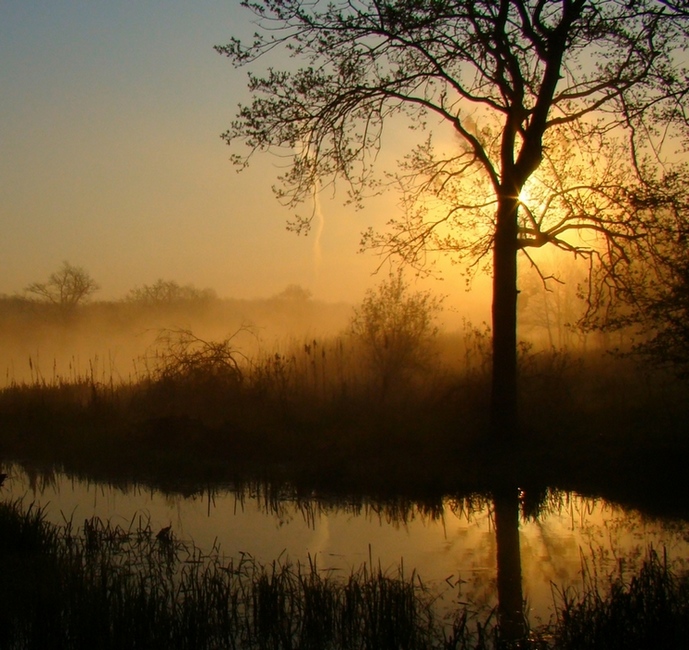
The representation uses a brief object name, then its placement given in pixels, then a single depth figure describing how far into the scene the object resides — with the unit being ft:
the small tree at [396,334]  61.11
